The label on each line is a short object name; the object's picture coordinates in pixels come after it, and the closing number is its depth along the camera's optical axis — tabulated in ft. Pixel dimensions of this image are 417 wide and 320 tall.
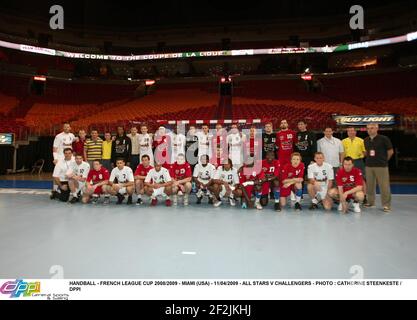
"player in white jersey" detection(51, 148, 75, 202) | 20.52
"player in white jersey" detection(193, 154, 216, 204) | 19.33
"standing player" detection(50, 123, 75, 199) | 22.35
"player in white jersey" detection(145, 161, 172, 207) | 18.95
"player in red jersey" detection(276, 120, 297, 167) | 20.08
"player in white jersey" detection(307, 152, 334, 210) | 17.20
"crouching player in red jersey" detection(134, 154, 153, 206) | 19.72
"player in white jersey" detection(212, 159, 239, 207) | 18.54
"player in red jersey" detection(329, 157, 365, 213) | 16.14
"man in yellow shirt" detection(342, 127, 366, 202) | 19.25
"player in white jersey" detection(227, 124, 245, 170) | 21.91
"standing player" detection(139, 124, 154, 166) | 23.61
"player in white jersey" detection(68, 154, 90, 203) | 20.13
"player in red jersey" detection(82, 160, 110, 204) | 19.38
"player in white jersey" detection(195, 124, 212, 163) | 22.89
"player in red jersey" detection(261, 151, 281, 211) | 17.88
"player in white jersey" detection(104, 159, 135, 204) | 19.15
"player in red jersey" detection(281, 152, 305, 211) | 17.37
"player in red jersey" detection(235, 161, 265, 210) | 17.79
